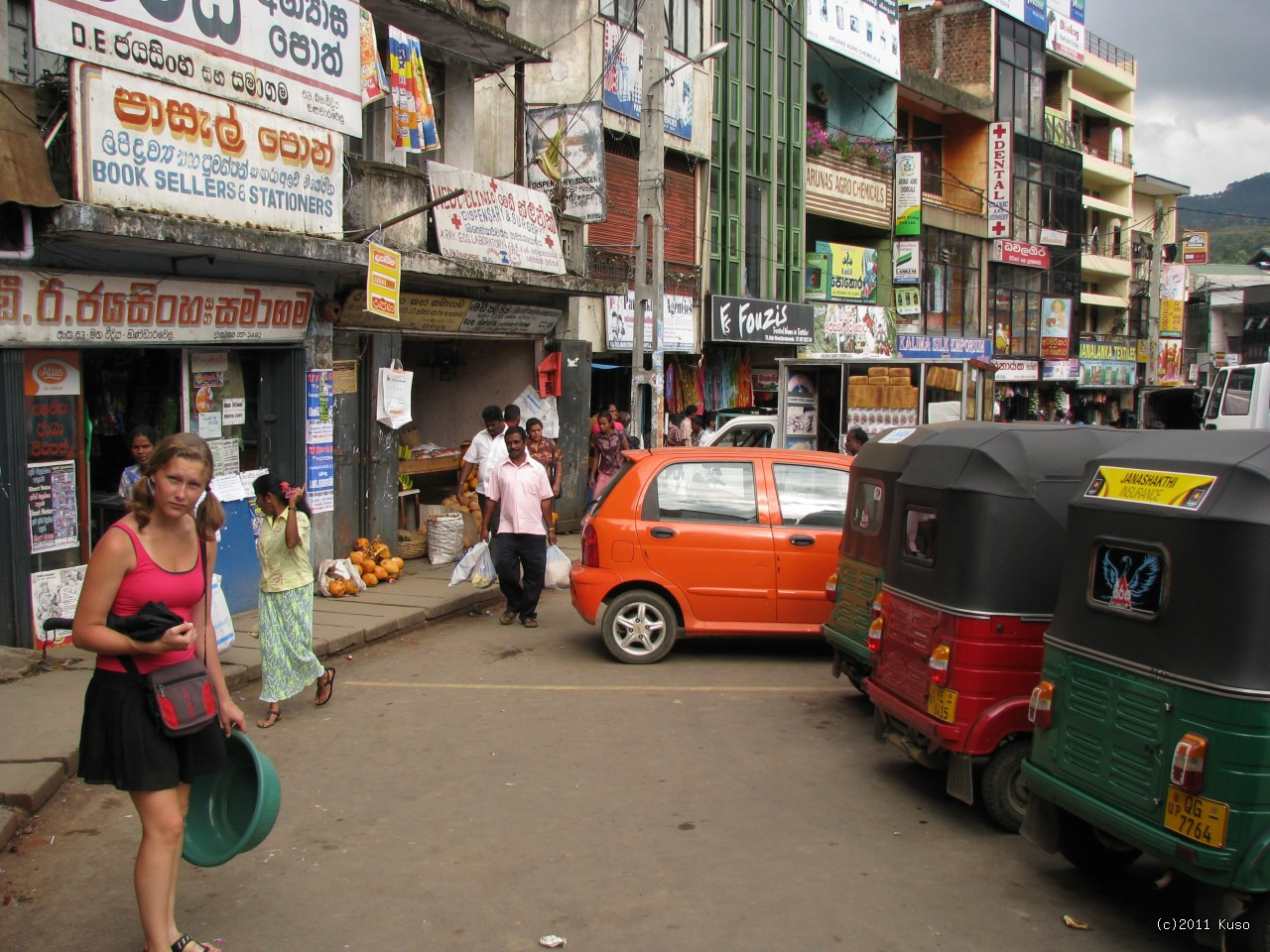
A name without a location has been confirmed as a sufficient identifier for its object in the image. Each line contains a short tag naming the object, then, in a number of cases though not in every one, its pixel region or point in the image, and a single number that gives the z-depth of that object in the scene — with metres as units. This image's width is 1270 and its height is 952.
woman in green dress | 7.10
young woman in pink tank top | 3.68
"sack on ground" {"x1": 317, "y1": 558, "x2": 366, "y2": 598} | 11.14
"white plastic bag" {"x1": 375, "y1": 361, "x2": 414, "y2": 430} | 12.59
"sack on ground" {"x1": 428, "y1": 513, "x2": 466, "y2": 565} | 13.27
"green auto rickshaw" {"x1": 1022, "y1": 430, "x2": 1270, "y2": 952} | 3.73
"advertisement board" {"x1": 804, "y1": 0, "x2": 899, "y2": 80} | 26.48
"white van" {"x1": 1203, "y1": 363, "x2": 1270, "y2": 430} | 19.34
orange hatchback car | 8.73
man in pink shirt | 9.99
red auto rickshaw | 5.30
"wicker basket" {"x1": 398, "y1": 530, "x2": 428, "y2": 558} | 13.26
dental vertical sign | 36.09
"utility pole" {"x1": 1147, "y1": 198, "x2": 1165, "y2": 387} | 46.12
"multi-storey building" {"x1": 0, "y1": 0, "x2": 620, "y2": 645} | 8.06
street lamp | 14.66
